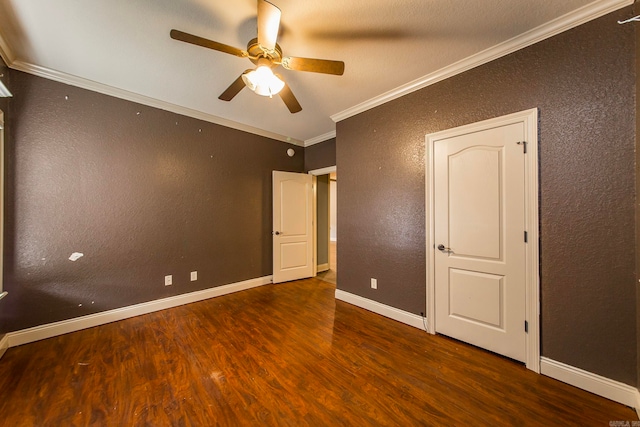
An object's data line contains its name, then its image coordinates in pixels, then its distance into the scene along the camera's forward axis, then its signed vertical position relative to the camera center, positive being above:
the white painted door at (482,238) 1.95 -0.21
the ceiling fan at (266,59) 1.49 +1.14
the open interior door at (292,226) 4.16 -0.20
